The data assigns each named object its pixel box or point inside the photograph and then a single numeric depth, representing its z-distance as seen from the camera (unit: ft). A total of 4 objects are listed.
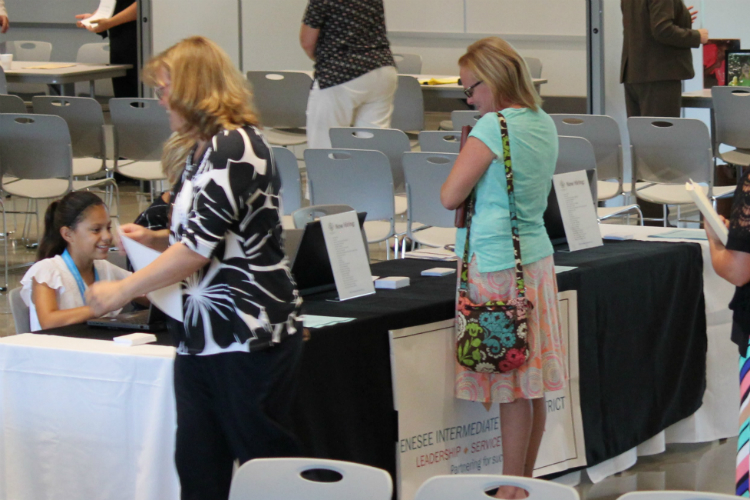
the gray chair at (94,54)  62.08
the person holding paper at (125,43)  55.93
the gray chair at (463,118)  40.63
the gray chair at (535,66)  59.16
